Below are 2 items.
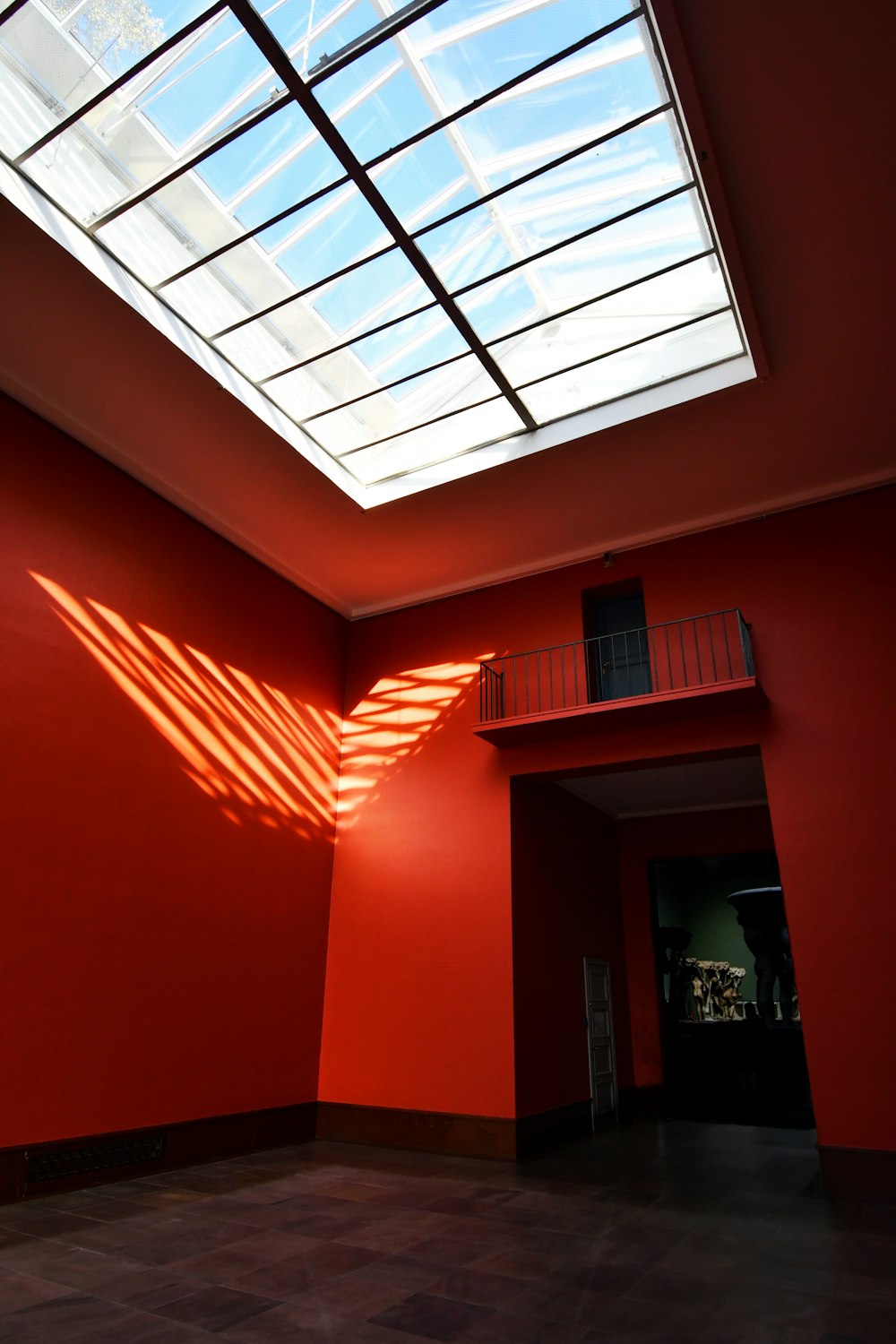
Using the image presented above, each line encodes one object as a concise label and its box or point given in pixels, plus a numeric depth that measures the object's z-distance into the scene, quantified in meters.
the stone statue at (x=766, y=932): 13.50
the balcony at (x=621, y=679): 8.27
